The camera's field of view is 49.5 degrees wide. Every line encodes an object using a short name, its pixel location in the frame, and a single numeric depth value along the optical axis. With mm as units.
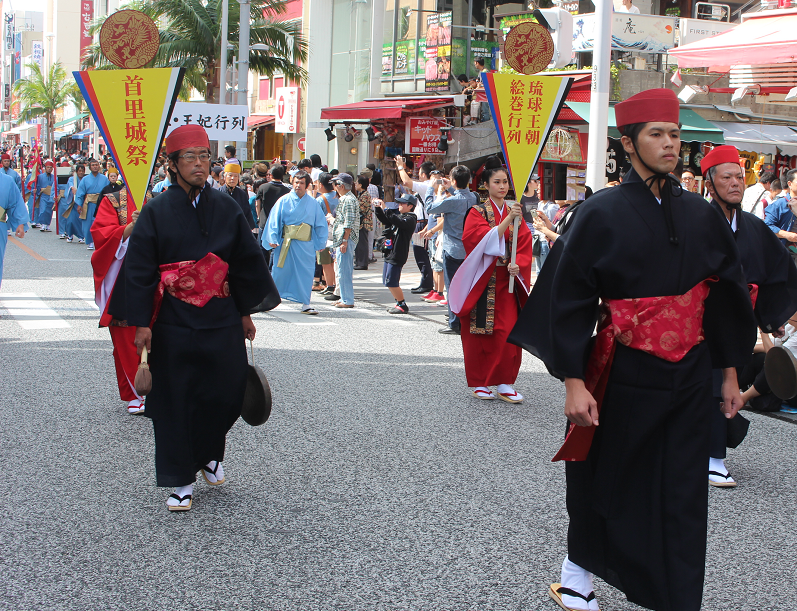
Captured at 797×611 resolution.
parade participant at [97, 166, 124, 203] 15445
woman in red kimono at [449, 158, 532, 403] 6508
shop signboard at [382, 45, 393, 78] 22969
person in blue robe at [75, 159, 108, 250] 17547
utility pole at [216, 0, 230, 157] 23172
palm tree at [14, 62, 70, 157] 55156
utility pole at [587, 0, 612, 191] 9977
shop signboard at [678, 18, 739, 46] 15227
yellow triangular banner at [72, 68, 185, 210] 5434
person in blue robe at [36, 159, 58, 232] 21609
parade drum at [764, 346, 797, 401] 4492
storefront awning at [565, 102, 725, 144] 13695
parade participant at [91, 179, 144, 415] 5809
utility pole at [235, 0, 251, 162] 20562
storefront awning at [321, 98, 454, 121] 18109
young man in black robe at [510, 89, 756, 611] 2805
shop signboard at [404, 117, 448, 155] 18172
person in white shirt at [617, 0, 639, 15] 15380
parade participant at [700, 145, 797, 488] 4441
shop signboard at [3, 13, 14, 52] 94112
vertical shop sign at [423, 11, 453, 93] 19891
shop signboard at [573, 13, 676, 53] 14727
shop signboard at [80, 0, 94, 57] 66250
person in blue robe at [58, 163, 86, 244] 19216
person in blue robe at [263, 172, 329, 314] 11141
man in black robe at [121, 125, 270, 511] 4031
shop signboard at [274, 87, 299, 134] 27172
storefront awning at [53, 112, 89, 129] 56938
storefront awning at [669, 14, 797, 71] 10812
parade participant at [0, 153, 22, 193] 14445
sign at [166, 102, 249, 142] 13195
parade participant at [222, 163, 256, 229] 10484
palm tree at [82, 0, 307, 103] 25484
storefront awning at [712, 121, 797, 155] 13727
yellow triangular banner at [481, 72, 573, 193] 6640
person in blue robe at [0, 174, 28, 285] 9758
